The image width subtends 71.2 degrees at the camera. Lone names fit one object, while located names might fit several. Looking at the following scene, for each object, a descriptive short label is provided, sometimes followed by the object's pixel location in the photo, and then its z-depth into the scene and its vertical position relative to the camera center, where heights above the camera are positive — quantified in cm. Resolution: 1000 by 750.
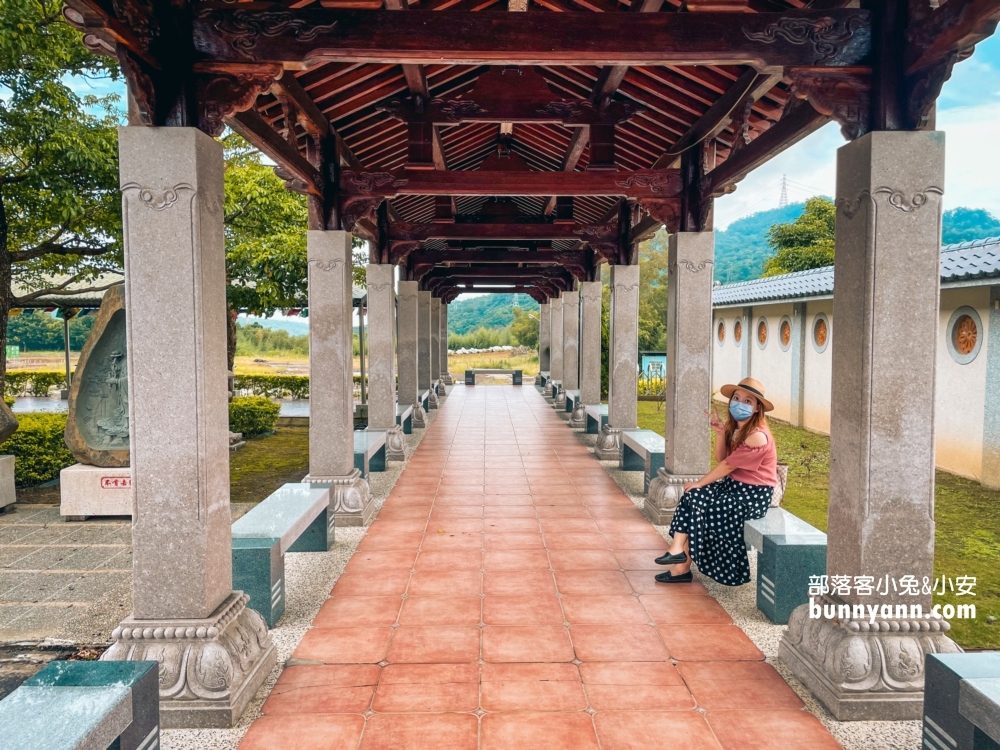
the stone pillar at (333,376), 637 -24
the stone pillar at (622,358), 965 -14
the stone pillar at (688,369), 658 -20
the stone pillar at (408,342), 1242 +13
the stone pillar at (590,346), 1230 +4
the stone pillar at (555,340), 1902 +23
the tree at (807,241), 2666 +430
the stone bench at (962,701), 248 -132
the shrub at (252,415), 1255 -121
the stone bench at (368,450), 750 -114
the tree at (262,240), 1059 +169
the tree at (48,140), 778 +244
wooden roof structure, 337 +161
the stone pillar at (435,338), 1969 +31
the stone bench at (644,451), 752 -117
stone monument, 711 -79
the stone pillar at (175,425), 335 -37
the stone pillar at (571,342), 1596 +14
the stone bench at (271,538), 425 -122
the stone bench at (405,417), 1121 -111
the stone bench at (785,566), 434 -136
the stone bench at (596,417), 1112 -113
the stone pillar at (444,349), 2328 -1
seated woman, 469 -103
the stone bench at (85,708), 226 -123
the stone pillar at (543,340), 2473 +30
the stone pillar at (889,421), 338 -37
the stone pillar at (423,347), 1578 +4
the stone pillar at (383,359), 965 -14
